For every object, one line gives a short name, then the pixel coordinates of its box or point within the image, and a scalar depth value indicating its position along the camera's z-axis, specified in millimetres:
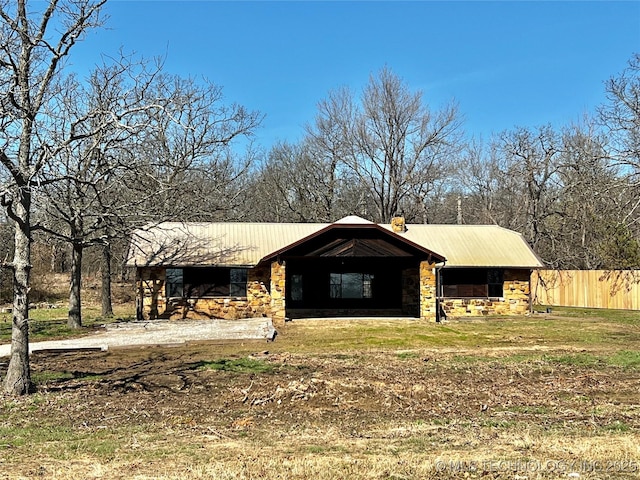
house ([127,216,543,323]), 23516
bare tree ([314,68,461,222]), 41500
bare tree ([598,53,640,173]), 20250
